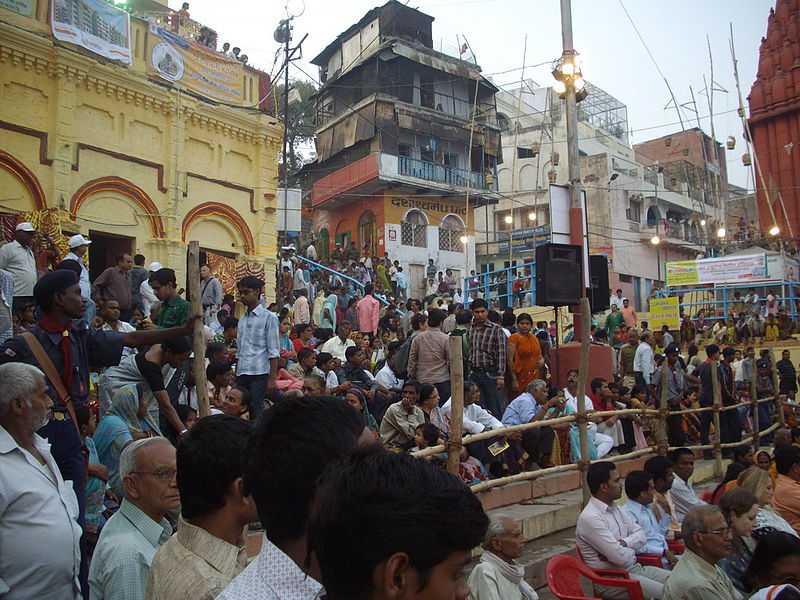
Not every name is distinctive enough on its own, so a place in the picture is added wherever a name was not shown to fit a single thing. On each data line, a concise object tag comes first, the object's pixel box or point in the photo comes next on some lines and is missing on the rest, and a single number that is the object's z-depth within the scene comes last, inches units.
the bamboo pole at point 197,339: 161.3
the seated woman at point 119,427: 175.0
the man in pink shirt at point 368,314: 606.5
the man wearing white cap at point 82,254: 316.2
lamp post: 359.3
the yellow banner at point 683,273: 949.2
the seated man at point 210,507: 82.8
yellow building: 513.7
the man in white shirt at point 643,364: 545.0
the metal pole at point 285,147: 677.9
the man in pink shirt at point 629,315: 762.8
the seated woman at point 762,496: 206.7
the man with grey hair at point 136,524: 92.9
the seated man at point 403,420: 273.6
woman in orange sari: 381.4
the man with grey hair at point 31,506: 102.9
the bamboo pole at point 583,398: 275.0
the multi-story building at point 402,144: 1187.9
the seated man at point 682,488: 277.4
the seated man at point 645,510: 240.5
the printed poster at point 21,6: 501.7
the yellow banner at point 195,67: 596.4
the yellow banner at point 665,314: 791.7
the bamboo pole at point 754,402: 435.5
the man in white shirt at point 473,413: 295.4
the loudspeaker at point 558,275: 316.8
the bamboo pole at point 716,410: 397.7
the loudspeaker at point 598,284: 378.0
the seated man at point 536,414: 324.8
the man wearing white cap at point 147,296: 449.0
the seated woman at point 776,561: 147.4
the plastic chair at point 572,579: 180.9
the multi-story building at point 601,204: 1385.3
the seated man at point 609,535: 213.3
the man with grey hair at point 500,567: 158.6
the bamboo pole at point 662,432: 335.9
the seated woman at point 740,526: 203.5
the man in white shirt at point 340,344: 445.9
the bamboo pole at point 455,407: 212.1
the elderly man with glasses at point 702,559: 171.6
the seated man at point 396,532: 49.3
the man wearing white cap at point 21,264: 334.3
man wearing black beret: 133.5
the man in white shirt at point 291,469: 60.9
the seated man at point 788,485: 243.1
